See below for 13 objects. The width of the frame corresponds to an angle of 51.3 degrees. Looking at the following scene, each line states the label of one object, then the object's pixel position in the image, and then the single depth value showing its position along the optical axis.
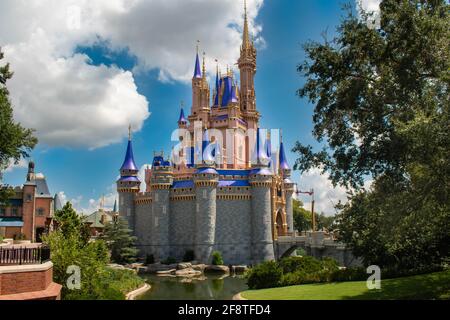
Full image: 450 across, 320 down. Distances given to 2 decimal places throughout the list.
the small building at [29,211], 49.09
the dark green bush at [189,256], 50.36
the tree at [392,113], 14.50
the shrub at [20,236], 44.97
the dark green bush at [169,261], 50.16
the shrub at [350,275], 21.21
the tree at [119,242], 48.88
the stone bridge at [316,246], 41.69
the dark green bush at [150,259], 51.08
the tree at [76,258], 17.77
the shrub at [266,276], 23.70
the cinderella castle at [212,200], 51.34
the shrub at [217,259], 48.72
